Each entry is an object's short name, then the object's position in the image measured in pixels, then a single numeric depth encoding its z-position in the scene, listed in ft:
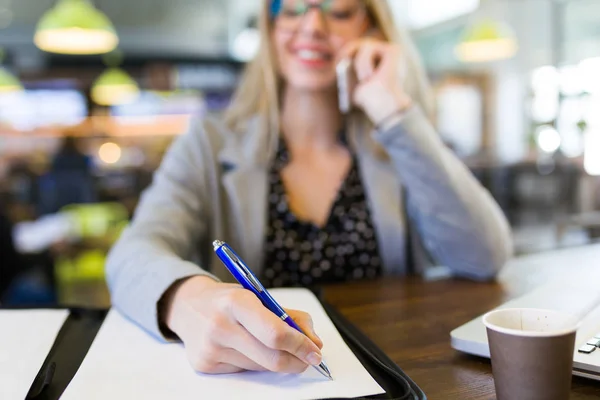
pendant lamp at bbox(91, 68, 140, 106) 27.02
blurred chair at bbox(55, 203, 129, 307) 10.82
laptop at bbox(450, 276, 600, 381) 1.95
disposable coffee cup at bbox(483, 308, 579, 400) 1.60
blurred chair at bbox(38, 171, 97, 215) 13.89
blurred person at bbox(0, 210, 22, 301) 9.14
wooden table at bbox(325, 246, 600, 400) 1.99
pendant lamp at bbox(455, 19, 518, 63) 19.11
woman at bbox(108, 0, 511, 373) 3.71
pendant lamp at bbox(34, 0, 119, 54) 15.01
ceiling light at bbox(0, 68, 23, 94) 25.25
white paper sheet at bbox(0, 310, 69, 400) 1.94
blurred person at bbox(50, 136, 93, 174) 17.44
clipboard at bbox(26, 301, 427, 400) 1.86
